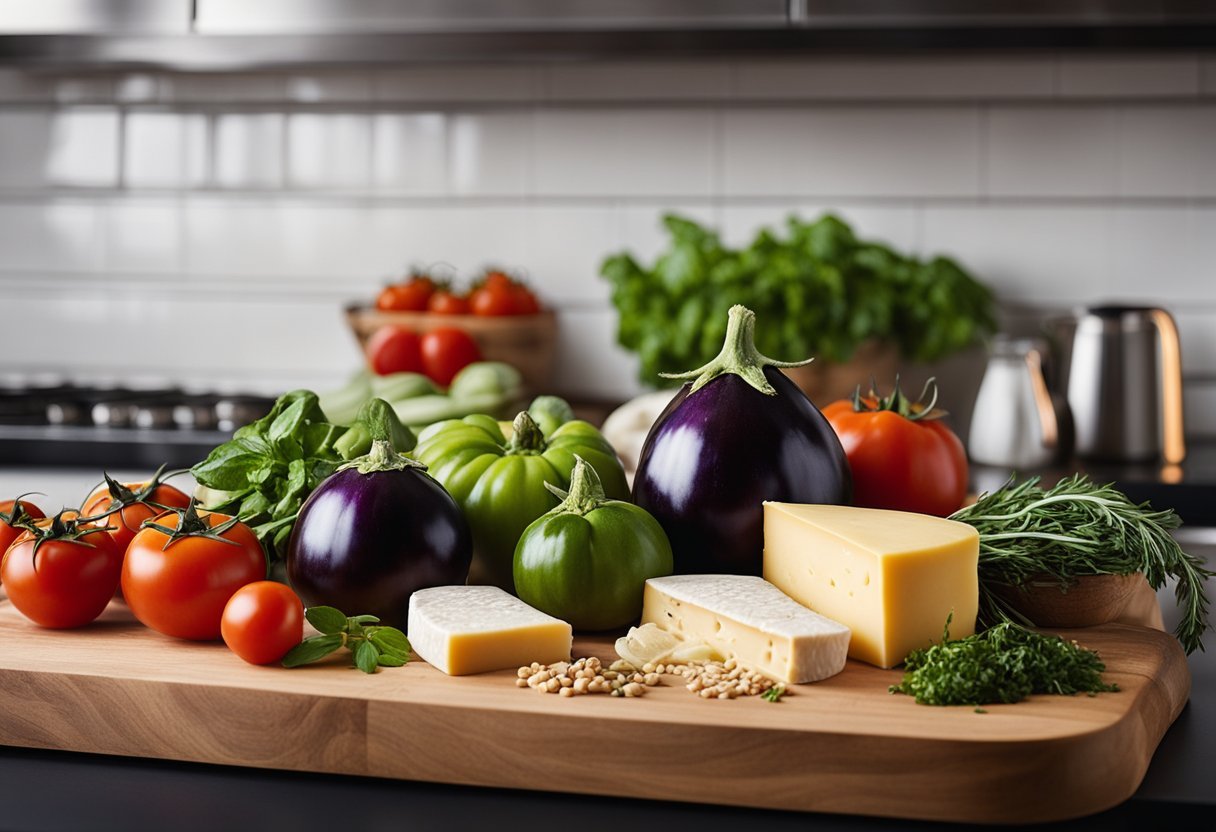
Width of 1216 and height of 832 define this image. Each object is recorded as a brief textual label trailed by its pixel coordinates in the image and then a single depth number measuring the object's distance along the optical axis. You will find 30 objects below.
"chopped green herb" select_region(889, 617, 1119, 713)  0.84
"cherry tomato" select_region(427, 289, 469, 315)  2.59
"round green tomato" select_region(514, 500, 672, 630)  0.98
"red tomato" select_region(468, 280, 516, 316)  2.60
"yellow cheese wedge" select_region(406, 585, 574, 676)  0.88
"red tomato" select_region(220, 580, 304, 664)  0.90
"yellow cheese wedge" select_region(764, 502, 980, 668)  0.92
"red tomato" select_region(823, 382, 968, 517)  1.16
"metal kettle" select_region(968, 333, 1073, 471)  2.21
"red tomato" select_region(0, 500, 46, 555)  1.09
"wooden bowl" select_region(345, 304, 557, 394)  2.57
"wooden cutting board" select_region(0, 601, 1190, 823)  0.77
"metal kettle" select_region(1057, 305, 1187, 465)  2.27
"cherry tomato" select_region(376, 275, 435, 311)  2.63
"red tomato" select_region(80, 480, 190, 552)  1.04
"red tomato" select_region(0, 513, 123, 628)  0.97
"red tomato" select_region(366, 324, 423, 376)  2.52
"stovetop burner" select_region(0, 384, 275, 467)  2.28
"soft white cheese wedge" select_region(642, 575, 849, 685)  0.87
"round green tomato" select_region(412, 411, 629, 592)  1.07
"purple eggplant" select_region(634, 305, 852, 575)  1.03
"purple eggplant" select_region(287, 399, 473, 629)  0.98
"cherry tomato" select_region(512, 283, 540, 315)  2.65
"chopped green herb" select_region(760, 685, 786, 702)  0.84
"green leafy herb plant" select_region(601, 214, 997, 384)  2.32
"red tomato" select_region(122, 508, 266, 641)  0.94
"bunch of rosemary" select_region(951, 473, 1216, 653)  0.99
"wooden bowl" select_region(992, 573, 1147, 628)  1.01
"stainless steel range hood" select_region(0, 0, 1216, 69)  2.25
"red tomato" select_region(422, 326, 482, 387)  2.51
